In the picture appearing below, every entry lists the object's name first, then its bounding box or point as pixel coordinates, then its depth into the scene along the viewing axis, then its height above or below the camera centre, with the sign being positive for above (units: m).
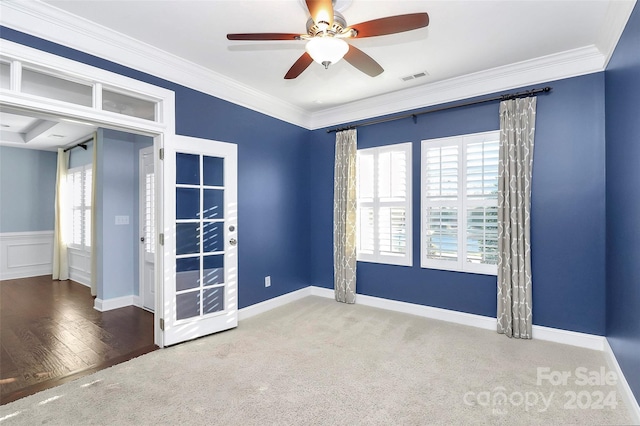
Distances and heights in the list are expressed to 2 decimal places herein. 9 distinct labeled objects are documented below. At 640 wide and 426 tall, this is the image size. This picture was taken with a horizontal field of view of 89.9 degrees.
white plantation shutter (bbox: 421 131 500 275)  3.57 +0.10
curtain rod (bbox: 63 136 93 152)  5.71 +1.25
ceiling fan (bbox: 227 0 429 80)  1.80 +1.11
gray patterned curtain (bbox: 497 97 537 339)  3.28 -0.05
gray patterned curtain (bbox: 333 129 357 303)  4.56 -0.08
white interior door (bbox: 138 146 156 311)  4.38 -0.21
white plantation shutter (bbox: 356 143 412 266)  4.18 +0.09
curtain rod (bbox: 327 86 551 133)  3.29 +1.22
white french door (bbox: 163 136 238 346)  3.19 -0.28
